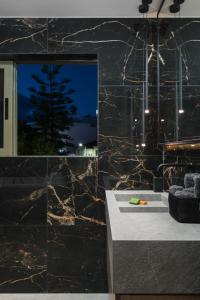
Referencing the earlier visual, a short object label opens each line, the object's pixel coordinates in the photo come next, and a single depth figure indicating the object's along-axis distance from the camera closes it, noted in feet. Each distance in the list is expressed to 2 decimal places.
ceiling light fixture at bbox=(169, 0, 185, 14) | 8.75
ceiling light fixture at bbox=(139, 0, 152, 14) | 8.88
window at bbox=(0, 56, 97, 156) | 10.55
